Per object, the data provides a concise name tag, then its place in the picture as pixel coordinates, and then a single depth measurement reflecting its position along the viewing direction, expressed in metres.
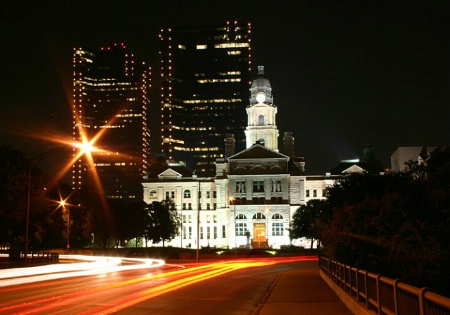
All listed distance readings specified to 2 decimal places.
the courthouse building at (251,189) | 129.62
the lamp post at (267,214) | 128.69
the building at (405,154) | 110.31
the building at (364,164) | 142.12
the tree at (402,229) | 13.57
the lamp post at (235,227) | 121.36
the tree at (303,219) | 106.12
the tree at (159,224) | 114.22
